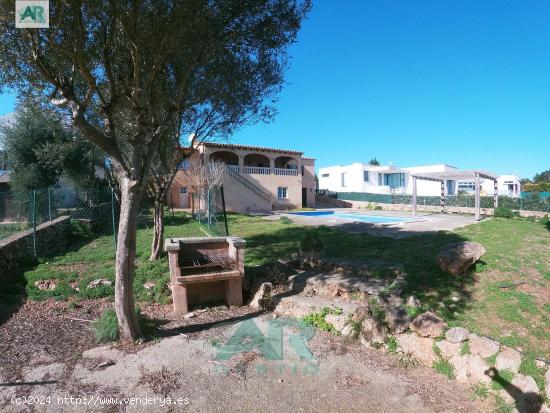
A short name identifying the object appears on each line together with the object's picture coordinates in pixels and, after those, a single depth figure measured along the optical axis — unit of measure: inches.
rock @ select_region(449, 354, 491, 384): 151.3
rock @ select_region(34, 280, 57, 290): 276.7
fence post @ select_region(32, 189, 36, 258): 354.2
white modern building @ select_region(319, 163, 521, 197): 1619.1
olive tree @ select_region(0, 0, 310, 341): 187.0
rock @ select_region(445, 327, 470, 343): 165.3
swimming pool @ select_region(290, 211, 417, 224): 716.2
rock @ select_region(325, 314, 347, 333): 201.9
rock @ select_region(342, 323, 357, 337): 194.9
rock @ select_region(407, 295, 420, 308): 197.5
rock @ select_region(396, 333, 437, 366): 169.0
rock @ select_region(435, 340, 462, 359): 163.8
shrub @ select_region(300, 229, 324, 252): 298.4
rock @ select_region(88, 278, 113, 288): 276.2
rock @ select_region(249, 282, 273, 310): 243.1
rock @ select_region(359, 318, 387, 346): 185.9
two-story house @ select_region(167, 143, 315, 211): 1109.1
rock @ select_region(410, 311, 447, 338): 174.6
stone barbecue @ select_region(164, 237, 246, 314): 234.7
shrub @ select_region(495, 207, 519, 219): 727.7
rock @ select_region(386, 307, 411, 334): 185.9
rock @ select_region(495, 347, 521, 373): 148.8
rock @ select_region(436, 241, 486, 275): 252.2
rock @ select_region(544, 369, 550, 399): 136.9
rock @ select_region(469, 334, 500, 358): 156.0
